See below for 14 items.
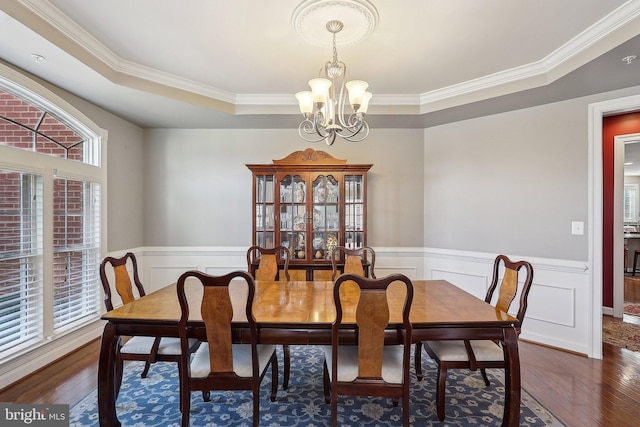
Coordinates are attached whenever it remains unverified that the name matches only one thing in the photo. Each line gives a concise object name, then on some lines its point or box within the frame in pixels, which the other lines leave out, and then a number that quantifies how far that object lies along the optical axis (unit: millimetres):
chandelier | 1987
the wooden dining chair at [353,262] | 2933
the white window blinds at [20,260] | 2297
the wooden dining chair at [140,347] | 1964
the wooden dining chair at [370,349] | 1585
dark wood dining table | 1716
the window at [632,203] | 7949
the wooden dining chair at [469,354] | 1927
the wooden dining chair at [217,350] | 1628
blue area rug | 1944
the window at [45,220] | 2344
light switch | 2986
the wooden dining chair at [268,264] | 3025
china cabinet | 3674
